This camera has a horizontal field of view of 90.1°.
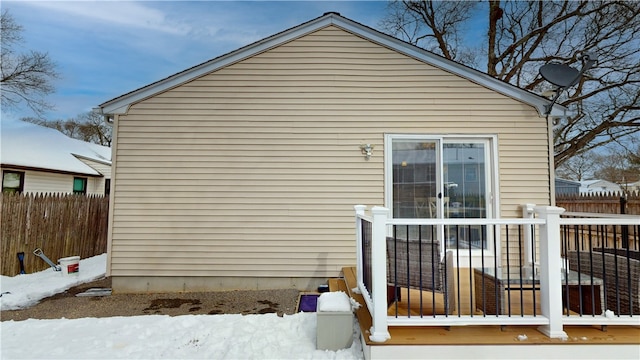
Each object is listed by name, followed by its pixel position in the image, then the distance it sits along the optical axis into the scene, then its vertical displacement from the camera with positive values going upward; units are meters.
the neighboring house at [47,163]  10.30 +1.33
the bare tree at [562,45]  10.10 +5.91
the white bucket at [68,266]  5.85 -1.22
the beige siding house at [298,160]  4.86 +0.65
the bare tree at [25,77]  14.30 +5.78
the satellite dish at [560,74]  4.58 +1.91
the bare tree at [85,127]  23.09 +5.25
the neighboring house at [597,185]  22.90 +1.56
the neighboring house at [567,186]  16.19 +1.02
